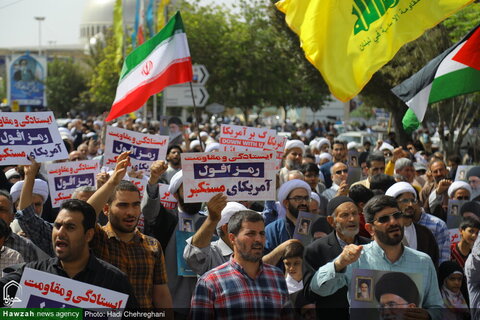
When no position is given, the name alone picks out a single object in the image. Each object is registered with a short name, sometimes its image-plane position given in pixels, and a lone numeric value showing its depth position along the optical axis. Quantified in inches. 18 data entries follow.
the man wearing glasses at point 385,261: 410.0
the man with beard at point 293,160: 845.8
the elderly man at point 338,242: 447.2
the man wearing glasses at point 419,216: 580.7
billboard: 4124.0
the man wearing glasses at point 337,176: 781.3
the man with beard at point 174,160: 897.9
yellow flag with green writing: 618.8
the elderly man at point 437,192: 775.1
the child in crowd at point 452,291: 534.9
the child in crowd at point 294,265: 467.5
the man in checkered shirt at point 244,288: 383.2
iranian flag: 788.6
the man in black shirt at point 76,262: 362.0
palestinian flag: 685.3
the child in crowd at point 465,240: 601.9
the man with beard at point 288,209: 555.5
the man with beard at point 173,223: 502.9
